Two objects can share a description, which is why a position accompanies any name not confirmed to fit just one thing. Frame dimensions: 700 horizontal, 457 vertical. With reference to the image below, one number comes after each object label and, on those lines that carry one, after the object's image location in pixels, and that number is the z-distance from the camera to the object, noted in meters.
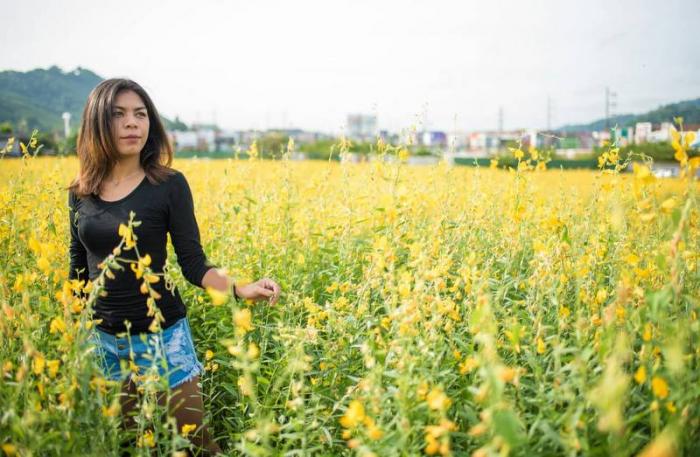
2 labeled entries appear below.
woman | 2.45
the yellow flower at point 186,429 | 1.80
